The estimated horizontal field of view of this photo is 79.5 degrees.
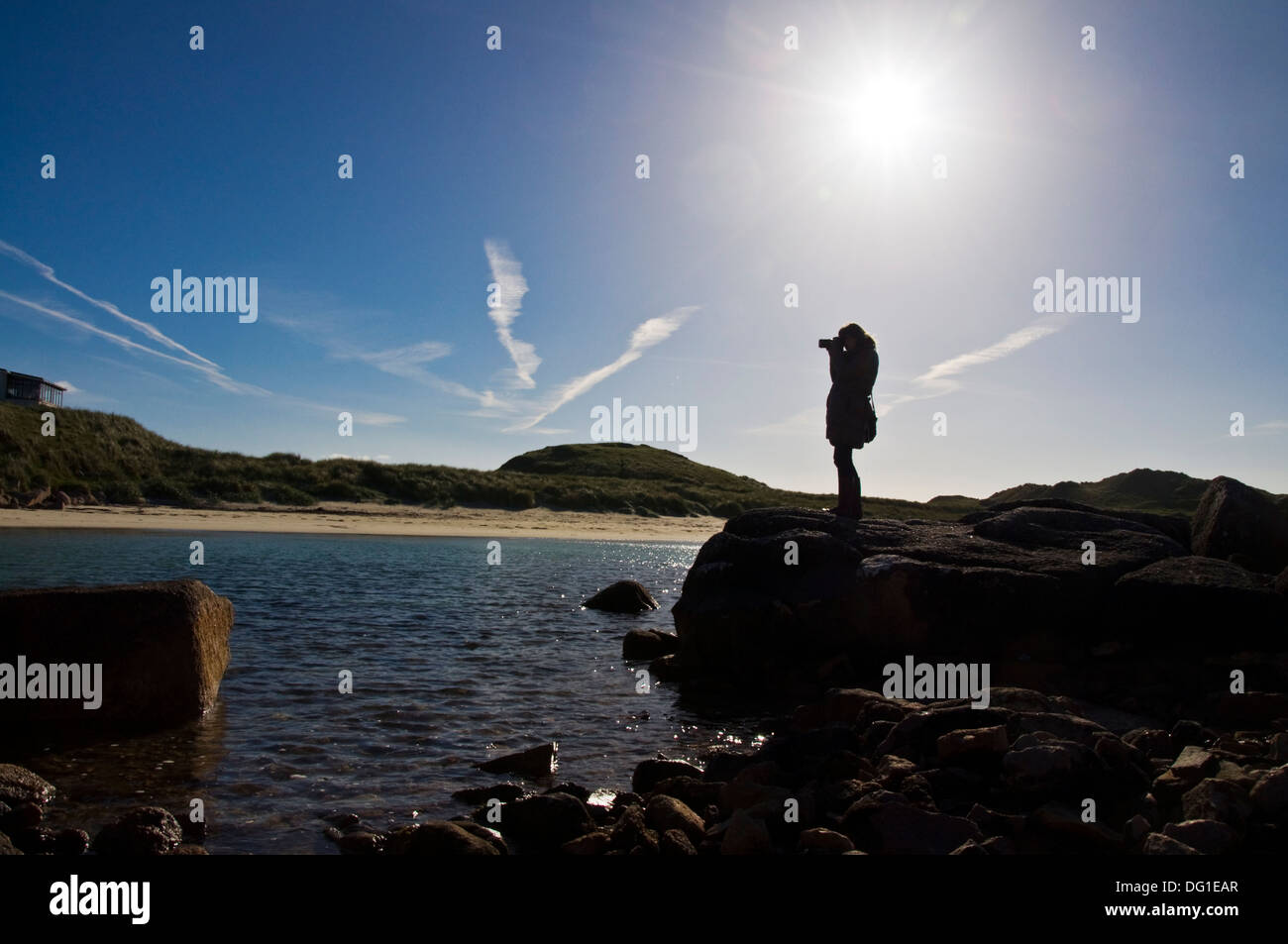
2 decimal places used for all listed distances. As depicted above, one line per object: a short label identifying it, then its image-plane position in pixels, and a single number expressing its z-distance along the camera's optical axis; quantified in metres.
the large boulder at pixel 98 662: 8.23
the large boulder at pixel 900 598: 11.20
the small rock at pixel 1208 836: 4.71
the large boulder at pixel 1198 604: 10.24
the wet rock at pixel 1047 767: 5.73
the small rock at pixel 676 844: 5.36
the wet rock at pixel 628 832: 5.59
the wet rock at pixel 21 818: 5.74
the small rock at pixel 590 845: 5.57
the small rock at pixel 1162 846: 4.67
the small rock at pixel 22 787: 6.22
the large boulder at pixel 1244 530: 12.81
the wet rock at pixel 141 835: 5.41
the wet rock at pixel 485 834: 5.60
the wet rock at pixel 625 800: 6.68
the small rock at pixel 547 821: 6.06
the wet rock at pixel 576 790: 7.06
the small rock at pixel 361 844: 5.76
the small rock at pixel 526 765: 7.79
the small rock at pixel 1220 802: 4.96
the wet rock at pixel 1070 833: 5.09
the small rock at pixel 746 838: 5.22
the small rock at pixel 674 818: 5.81
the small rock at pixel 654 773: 7.43
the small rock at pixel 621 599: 20.53
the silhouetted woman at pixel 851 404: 14.89
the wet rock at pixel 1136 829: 5.12
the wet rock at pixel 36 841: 5.54
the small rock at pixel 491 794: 6.86
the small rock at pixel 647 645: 14.49
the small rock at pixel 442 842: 5.22
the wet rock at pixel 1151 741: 7.04
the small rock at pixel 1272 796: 5.01
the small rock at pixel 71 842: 5.53
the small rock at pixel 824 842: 5.26
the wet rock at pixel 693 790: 6.69
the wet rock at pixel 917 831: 5.24
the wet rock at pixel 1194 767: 5.73
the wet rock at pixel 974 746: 6.37
